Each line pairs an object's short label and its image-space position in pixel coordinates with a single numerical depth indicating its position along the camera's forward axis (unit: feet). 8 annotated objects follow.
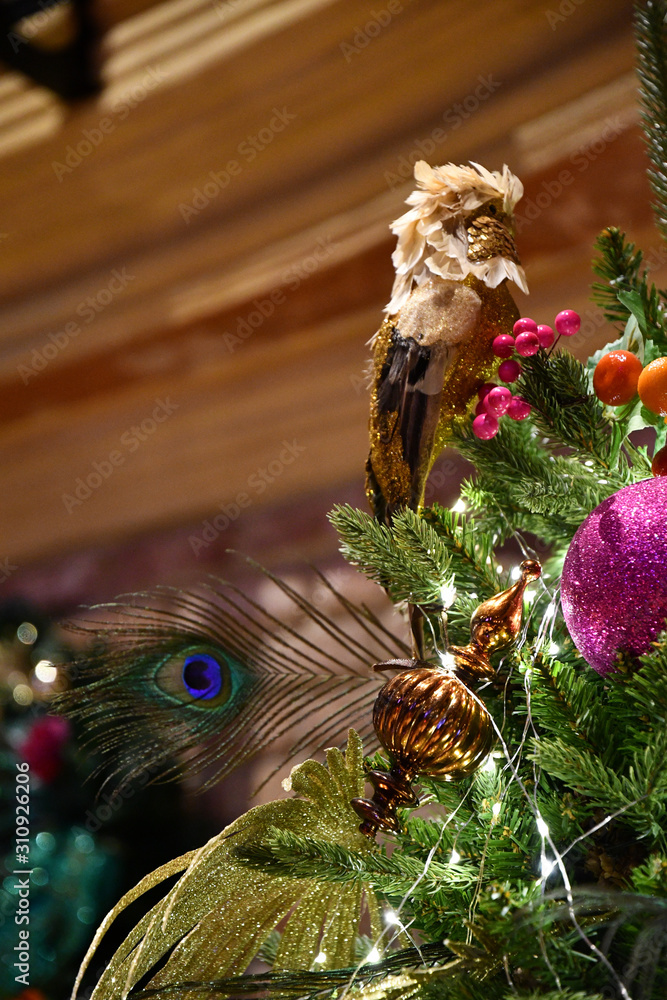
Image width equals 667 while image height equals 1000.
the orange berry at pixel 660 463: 3.73
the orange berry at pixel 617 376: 3.75
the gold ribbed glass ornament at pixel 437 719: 3.58
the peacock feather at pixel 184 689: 3.91
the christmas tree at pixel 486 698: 3.48
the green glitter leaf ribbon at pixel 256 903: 3.68
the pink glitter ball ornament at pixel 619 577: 3.56
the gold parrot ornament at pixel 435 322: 3.87
